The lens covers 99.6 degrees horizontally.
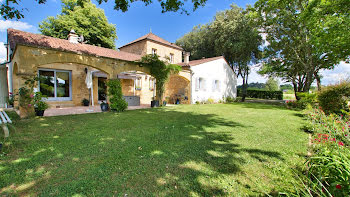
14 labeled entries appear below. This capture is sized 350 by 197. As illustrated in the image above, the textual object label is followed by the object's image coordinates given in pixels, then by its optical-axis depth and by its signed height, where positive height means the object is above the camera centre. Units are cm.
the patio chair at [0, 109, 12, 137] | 424 -94
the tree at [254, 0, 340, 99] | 1529 +645
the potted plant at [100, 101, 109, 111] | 1007 -80
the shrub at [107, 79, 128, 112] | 984 -4
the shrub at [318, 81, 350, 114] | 798 -14
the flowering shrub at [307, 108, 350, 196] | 175 -109
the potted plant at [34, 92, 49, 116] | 773 -56
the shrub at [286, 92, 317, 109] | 1125 -57
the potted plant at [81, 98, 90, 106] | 1260 -65
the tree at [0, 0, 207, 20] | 662 +420
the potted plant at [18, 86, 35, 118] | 719 -39
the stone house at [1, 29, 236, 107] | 756 +182
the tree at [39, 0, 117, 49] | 2072 +1032
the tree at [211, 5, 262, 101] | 1950 +763
